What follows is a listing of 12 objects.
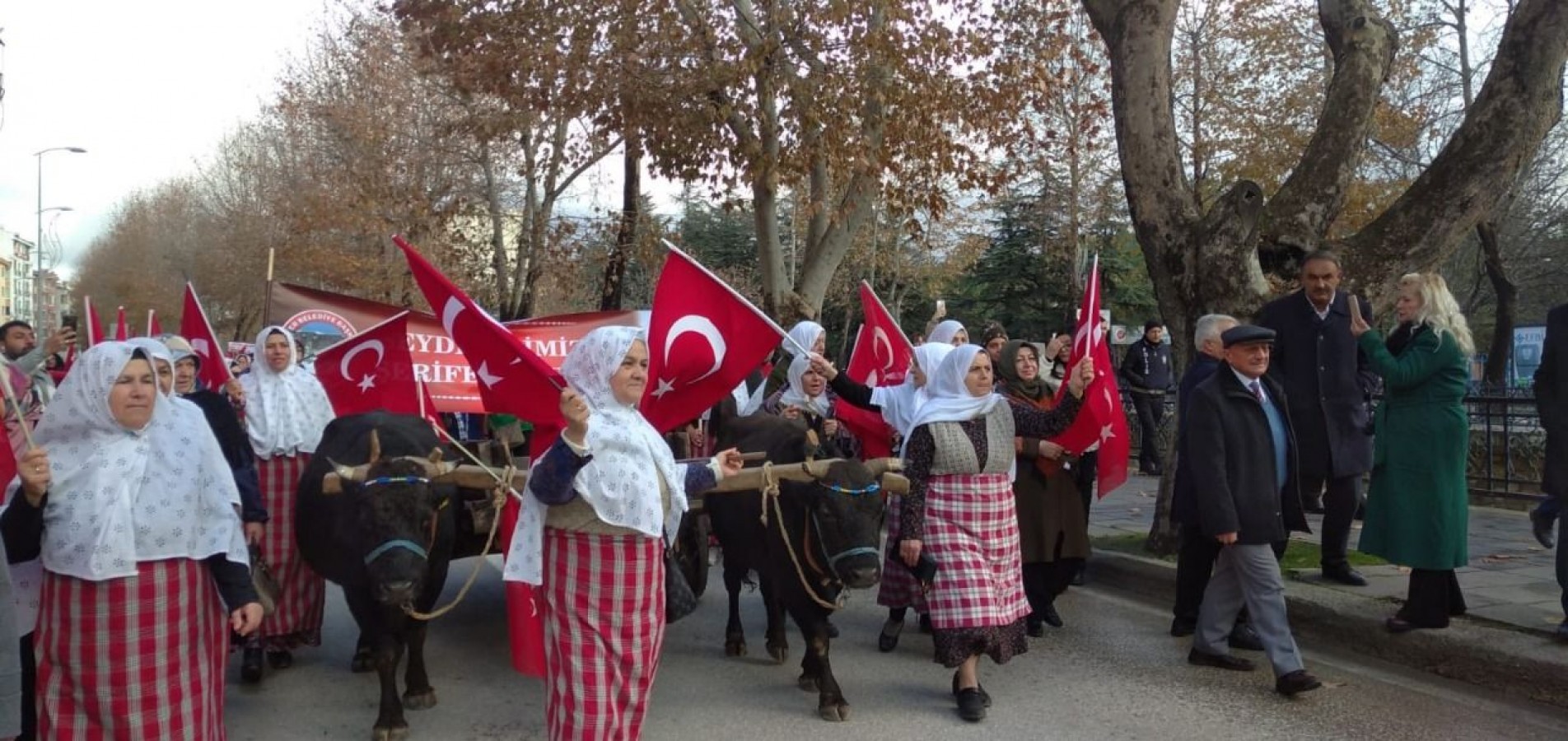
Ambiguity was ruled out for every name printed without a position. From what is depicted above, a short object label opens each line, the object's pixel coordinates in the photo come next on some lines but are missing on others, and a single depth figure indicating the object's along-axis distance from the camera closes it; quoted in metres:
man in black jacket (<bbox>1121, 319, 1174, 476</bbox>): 14.84
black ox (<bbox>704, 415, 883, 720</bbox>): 5.14
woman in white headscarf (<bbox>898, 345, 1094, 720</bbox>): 5.64
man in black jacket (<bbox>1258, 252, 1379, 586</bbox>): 7.14
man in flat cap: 5.75
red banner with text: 8.23
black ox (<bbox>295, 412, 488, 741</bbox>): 4.73
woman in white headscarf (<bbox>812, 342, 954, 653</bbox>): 6.58
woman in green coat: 6.11
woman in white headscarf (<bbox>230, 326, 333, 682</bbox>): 6.53
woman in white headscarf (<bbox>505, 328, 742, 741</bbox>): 4.07
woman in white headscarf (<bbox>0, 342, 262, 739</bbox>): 3.77
